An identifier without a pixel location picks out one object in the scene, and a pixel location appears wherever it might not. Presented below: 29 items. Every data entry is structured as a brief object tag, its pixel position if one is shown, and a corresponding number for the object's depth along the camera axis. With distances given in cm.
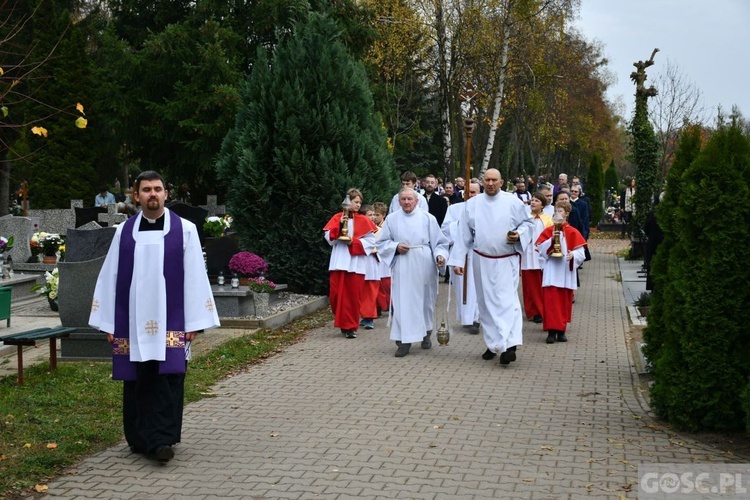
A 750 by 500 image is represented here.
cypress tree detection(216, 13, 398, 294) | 1648
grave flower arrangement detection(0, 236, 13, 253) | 1666
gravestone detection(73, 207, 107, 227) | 2390
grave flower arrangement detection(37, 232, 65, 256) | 1819
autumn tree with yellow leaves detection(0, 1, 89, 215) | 3053
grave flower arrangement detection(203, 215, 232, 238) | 1778
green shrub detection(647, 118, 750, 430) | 748
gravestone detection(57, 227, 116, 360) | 1078
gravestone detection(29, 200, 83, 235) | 2362
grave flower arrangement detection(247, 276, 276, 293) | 1392
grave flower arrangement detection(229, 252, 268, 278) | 1420
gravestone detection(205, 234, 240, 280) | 1584
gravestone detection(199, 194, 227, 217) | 2812
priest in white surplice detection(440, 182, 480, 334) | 1319
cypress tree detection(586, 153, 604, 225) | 4288
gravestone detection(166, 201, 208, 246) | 1919
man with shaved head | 1111
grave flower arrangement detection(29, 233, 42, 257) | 1826
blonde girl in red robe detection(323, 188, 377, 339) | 1332
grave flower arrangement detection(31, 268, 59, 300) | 1335
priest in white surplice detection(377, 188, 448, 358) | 1180
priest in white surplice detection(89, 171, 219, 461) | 700
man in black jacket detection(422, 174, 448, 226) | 2041
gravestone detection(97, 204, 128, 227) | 2334
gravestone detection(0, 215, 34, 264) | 1891
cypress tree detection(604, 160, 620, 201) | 6231
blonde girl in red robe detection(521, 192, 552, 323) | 1481
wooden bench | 946
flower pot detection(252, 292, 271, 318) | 1407
